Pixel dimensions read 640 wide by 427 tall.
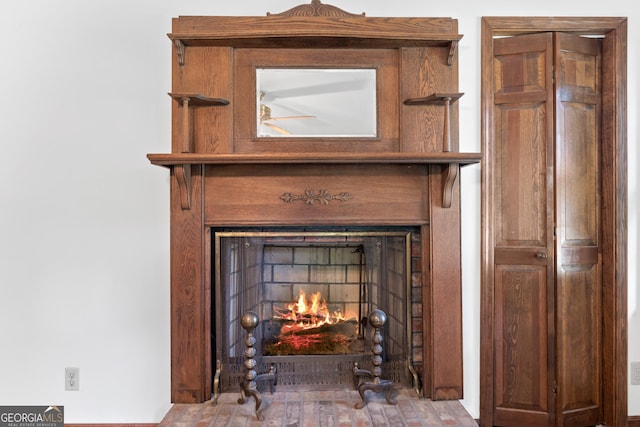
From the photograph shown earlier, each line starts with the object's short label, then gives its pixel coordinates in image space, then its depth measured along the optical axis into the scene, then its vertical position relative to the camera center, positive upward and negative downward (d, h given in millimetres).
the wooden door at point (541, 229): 2027 -71
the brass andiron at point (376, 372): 1789 -689
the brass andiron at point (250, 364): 1769 -639
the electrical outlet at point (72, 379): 2037 -788
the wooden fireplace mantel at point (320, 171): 1874 +200
